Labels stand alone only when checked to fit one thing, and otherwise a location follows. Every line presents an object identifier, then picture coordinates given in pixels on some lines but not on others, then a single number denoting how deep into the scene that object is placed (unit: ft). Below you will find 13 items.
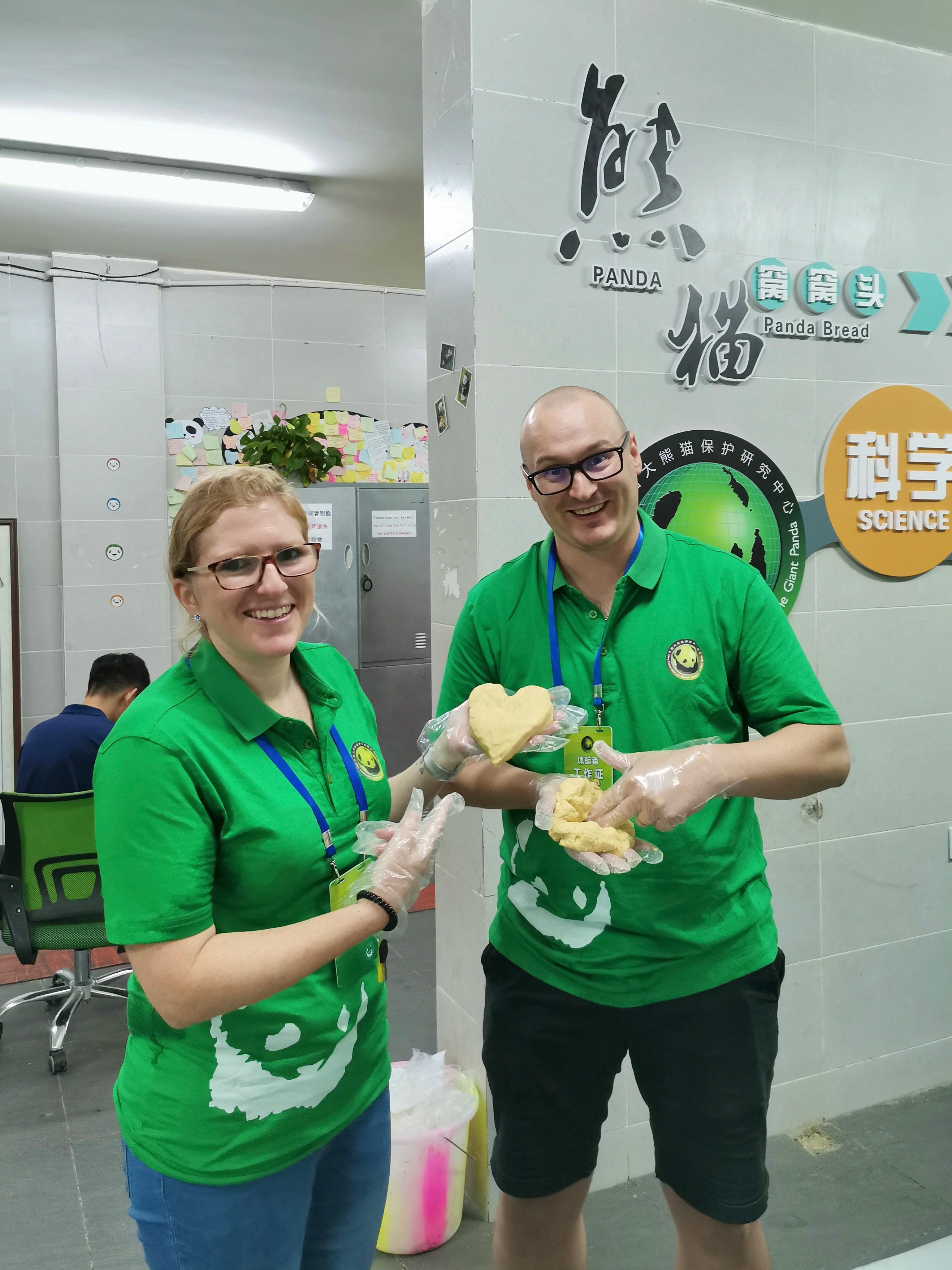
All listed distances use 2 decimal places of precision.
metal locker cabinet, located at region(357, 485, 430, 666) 17.25
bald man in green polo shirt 4.82
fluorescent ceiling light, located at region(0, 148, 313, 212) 11.98
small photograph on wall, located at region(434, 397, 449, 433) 7.84
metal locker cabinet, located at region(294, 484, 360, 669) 16.93
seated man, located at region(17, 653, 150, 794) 10.65
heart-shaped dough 4.65
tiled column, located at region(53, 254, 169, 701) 16.42
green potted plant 16.24
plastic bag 7.43
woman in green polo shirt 3.75
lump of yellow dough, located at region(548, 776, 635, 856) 4.49
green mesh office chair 9.82
